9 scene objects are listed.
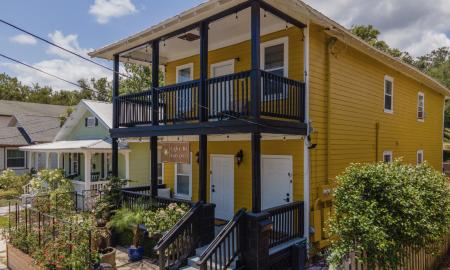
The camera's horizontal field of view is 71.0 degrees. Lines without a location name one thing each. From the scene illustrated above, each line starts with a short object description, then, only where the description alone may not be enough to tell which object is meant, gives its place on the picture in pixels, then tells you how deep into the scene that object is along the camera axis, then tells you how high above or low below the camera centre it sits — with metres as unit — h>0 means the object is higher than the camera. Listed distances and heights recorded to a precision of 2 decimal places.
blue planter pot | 9.06 -3.38
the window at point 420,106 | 16.05 +1.64
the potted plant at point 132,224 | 9.10 -2.69
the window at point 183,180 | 12.68 -1.76
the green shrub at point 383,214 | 5.69 -1.45
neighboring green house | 17.02 -0.66
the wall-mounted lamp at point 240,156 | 10.62 -0.63
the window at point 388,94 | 12.99 +1.84
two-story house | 7.90 +1.01
